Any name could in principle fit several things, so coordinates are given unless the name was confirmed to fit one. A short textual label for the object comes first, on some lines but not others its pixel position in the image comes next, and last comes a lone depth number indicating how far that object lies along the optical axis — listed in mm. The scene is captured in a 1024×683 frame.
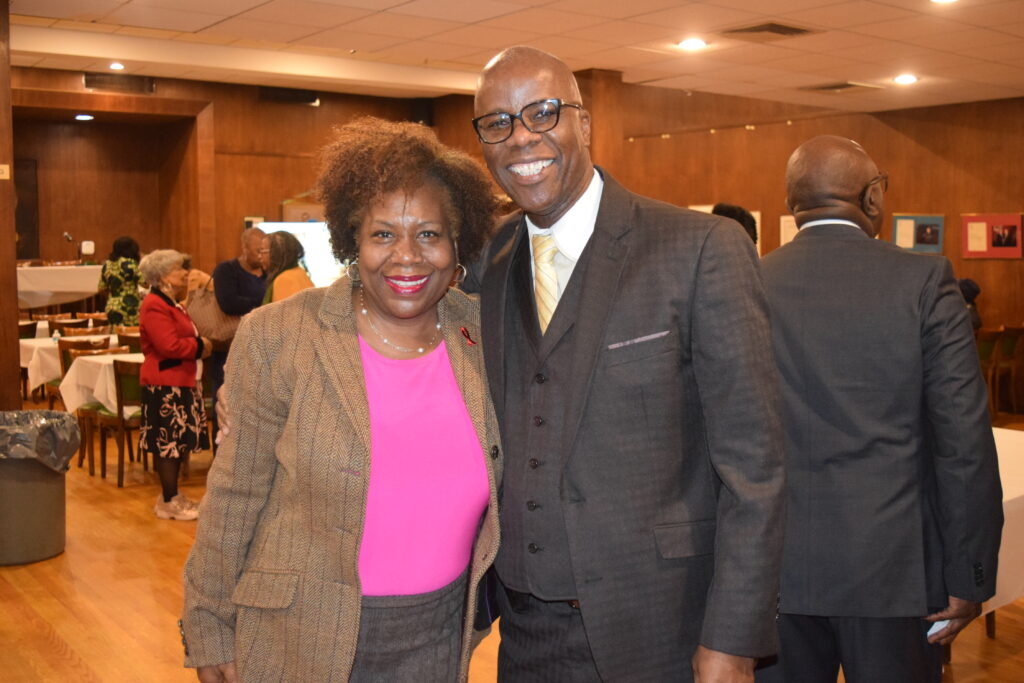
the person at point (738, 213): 5298
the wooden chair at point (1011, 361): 10080
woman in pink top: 1875
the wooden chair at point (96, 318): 10146
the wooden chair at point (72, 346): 8070
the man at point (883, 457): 2359
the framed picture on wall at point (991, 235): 10867
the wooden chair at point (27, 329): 9984
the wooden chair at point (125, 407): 6965
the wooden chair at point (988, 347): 9781
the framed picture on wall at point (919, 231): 11523
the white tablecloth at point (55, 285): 11695
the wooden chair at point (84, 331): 9234
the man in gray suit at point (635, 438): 1695
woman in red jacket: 6250
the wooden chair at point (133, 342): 7773
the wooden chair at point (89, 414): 7590
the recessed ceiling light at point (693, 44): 8141
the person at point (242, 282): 7016
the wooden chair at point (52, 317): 10133
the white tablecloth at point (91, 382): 7359
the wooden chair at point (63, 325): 9477
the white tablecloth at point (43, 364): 8883
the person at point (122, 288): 9453
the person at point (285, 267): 6086
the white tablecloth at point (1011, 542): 3059
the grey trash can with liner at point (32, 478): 5457
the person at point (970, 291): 9700
